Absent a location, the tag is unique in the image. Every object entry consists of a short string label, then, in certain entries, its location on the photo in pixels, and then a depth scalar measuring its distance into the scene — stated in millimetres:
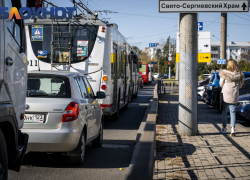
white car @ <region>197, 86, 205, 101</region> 43024
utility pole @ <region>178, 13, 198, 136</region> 17215
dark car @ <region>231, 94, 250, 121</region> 21347
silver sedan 11314
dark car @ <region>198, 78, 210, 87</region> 45410
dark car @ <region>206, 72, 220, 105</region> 31653
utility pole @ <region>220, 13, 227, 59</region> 39221
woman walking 17495
